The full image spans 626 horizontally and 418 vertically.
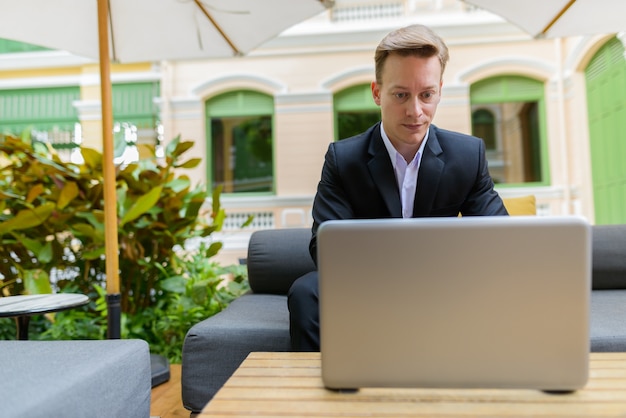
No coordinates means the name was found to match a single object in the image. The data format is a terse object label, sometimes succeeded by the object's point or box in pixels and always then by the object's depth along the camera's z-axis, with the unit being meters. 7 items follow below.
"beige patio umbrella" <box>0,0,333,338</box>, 2.23
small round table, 1.61
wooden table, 0.73
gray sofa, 1.73
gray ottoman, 0.93
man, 1.42
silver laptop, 0.76
